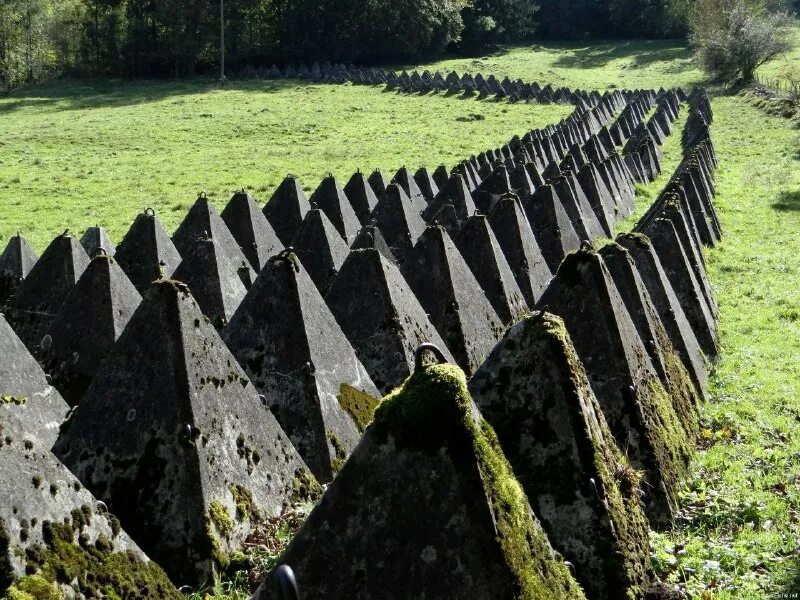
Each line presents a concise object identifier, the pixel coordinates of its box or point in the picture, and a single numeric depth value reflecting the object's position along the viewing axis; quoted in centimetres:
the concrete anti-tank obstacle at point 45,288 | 1020
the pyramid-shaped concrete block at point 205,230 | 1233
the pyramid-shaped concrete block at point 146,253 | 1188
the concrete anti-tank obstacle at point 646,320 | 834
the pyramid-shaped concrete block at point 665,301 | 1035
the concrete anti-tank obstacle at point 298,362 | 710
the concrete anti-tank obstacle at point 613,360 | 686
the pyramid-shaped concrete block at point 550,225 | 1463
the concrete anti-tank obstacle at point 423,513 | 366
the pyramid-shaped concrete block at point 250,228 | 1386
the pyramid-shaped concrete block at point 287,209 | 1596
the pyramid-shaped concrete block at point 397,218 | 1552
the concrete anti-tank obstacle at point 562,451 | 514
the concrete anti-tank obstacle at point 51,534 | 385
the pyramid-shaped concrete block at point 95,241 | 1293
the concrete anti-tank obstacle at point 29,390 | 626
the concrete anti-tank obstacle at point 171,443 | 552
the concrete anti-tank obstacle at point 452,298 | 947
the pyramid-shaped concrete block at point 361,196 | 1819
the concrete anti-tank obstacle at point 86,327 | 808
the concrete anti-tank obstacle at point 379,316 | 825
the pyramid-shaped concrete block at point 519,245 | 1262
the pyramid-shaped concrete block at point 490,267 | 1109
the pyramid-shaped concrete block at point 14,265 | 1223
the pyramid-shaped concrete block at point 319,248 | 1190
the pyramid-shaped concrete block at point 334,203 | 1639
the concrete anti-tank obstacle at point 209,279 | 970
